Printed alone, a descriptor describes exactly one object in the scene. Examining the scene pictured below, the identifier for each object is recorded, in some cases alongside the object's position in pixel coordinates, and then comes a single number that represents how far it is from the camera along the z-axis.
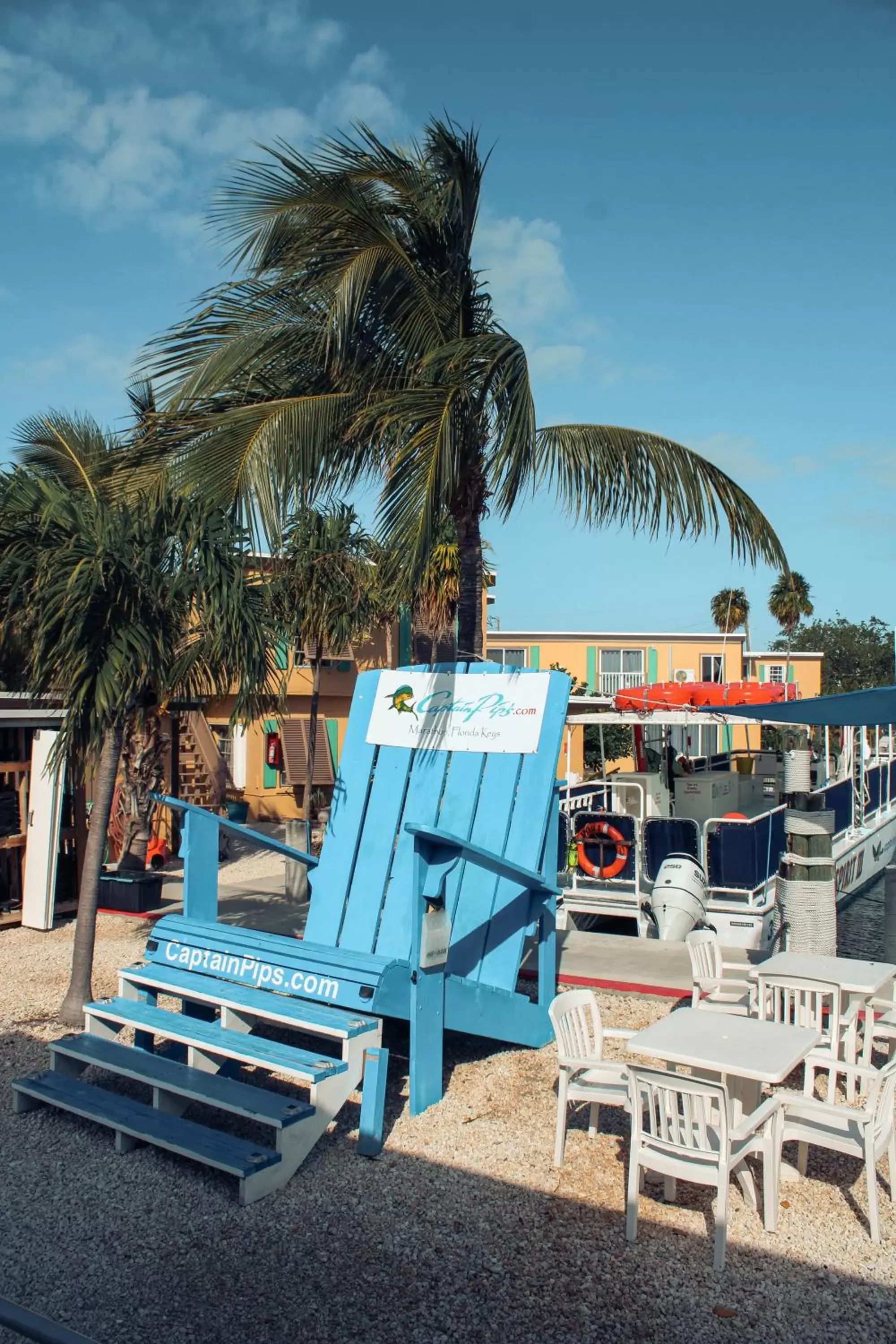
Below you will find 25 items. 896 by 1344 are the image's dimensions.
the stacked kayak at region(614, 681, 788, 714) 10.79
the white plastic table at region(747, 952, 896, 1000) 5.06
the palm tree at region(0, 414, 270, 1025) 6.14
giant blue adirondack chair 4.59
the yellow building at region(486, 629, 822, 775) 32.75
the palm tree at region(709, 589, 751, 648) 43.16
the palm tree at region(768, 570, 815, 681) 46.16
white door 9.40
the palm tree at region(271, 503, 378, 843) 14.50
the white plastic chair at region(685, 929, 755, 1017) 5.74
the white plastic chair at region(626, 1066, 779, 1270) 3.57
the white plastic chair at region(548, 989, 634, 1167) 4.38
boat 9.03
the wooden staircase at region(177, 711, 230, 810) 15.57
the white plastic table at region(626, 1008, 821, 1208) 3.85
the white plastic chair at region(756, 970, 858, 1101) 4.83
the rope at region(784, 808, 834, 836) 7.59
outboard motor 8.73
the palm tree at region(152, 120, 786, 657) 7.07
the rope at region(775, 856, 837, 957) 7.56
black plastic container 10.12
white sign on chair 5.94
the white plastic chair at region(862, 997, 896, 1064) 4.92
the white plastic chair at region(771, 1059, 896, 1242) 3.88
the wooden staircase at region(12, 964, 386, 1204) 4.16
